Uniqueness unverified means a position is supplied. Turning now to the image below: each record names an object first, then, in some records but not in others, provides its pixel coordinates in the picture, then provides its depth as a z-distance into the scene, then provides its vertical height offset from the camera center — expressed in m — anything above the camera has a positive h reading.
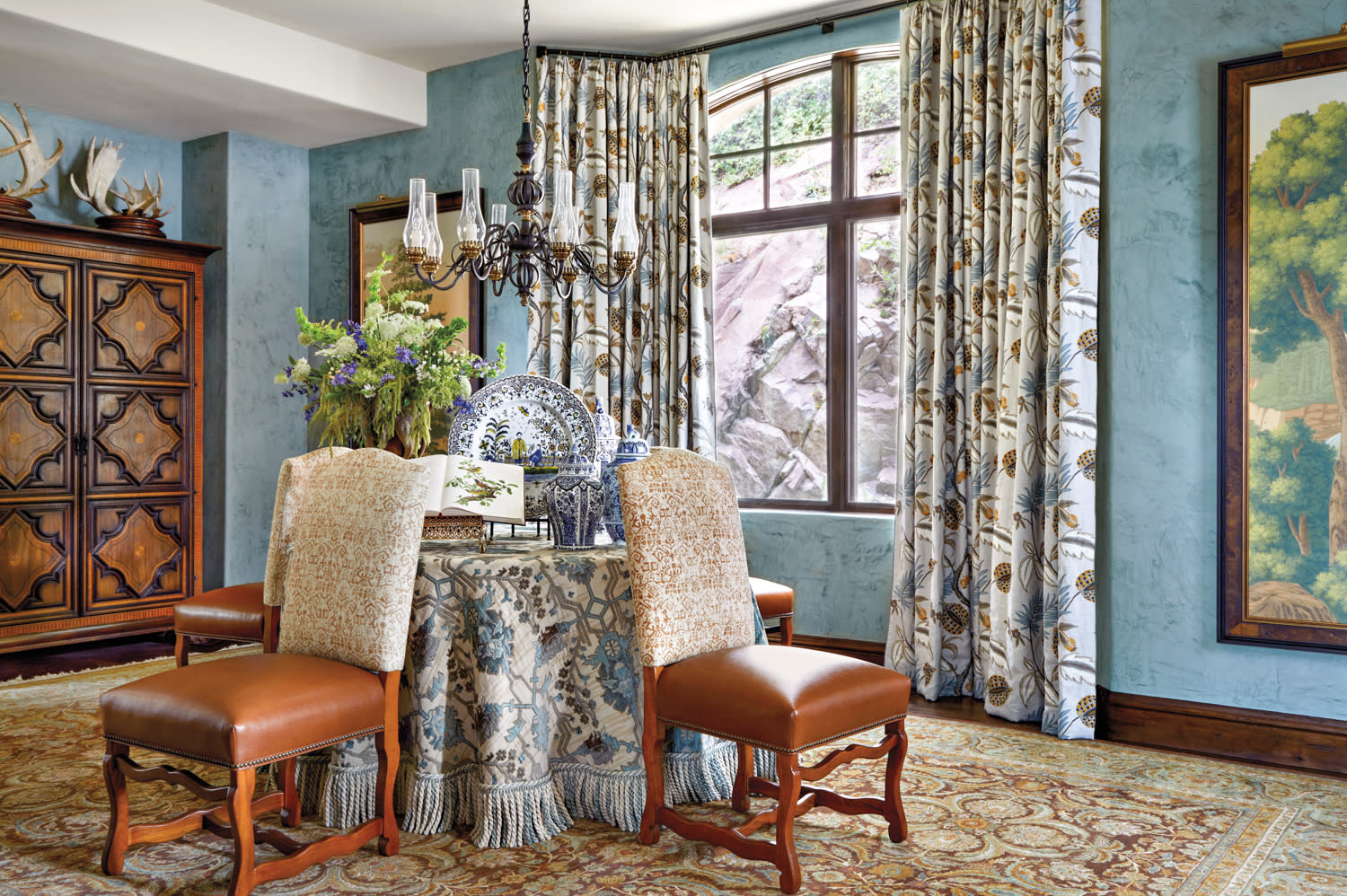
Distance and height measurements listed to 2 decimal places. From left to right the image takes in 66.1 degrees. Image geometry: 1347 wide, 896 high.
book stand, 3.23 -0.27
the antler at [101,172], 5.78 +1.52
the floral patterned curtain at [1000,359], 3.96 +0.35
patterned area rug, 2.55 -1.09
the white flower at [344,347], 3.20 +0.29
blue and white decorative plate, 3.55 +0.07
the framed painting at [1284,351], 3.50 +0.31
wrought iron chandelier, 3.33 +0.67
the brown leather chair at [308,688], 2.34 -0.59
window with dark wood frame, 5.11 +1.15
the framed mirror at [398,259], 5.76 +1.10
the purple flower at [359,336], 3.25 +0.34
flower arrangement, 3.22 +0.21
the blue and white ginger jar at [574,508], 3.08 -0.20
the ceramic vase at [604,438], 3.59 +0.02
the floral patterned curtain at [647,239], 5.29 +1.03
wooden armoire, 5.32 +0.06
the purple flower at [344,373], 3.19 +0.21
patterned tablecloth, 2.84 -0.74
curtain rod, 4.92 +2.05
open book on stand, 3.06 -0.14
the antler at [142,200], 5.79 +1.37
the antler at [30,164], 5.39 +1.47
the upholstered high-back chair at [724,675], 2.49 -0.59
